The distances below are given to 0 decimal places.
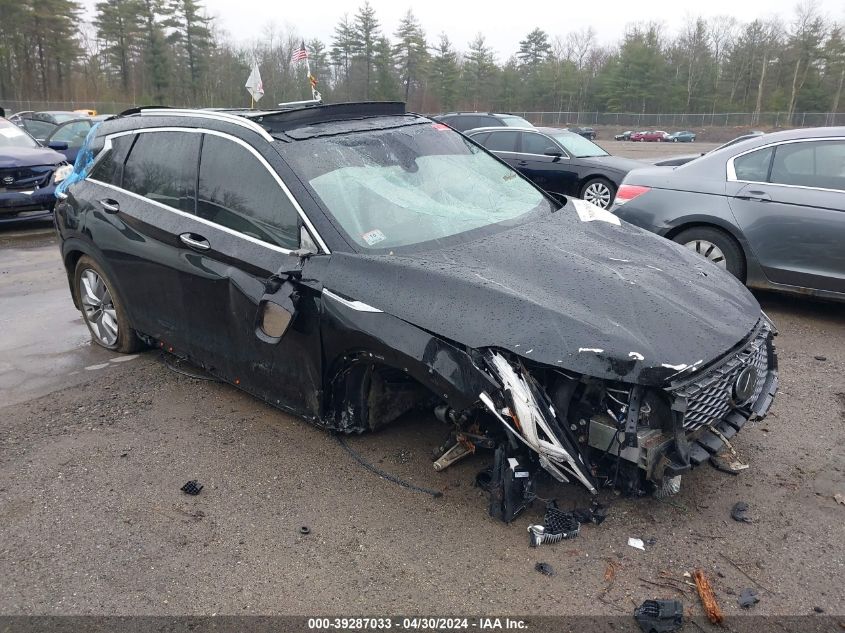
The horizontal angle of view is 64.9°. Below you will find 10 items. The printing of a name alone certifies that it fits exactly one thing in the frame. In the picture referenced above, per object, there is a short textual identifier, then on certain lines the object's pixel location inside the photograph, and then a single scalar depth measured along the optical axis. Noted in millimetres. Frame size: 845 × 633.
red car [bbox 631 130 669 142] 54562
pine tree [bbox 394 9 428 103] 76312
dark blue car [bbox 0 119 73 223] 10320
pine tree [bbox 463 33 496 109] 78562
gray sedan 5480
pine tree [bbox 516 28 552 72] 83812
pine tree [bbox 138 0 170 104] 62750
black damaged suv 2754
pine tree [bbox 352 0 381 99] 74938
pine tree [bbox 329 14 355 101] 75125
